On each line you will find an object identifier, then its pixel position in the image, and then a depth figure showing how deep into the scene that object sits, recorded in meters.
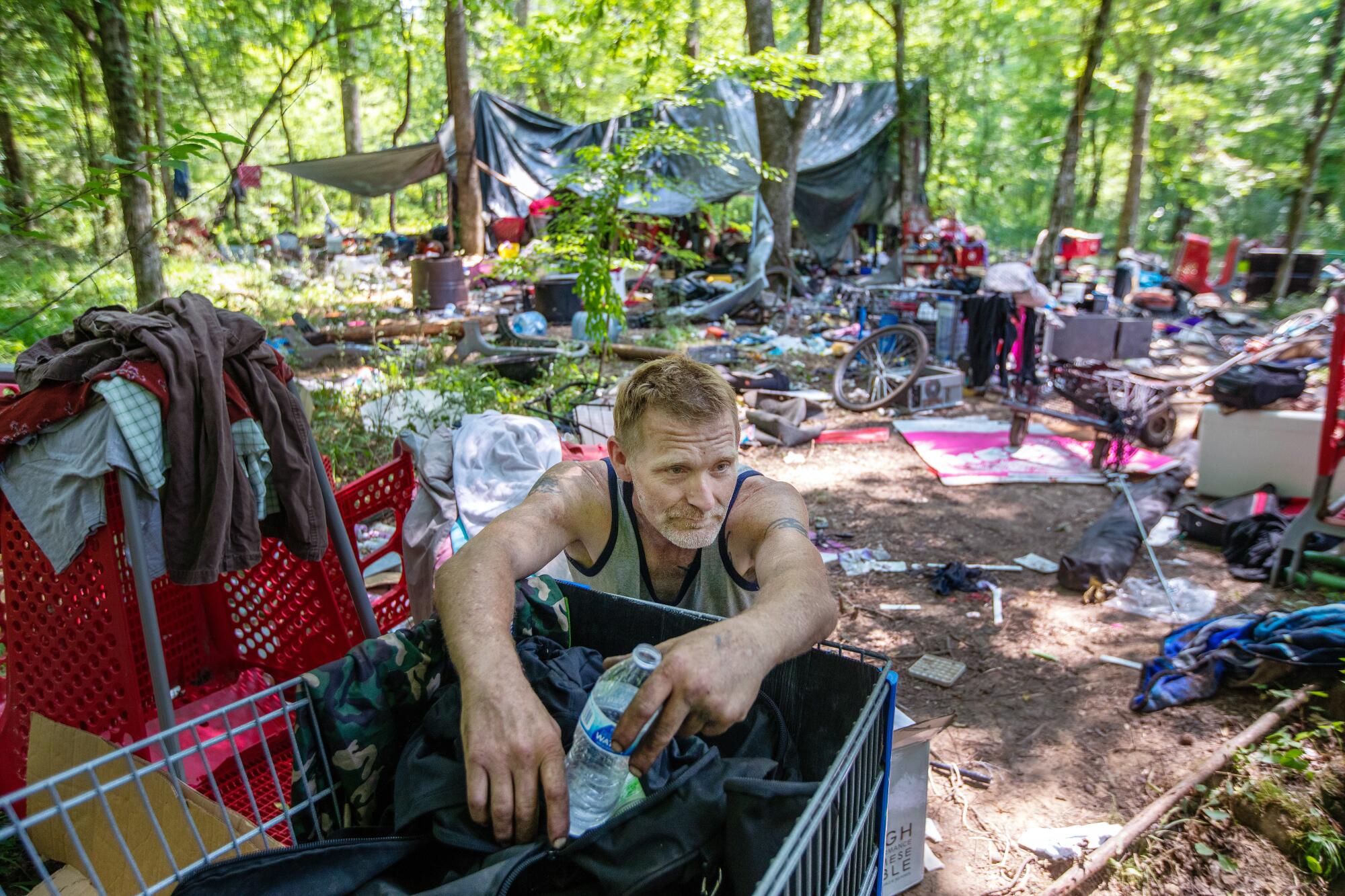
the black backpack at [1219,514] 5.25
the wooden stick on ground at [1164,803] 2.50
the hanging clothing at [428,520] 3.15
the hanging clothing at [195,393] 2.01
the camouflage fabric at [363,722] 1.31
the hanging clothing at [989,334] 8.22
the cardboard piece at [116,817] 1.67
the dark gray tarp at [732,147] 14.88
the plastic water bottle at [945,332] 9.23
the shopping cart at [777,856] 1.09
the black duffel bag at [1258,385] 5.70
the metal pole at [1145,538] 4.46
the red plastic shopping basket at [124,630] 2.14
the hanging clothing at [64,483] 1.93
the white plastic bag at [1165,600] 4.41
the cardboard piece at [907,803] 2.33
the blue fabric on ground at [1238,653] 3.34
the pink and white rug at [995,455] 6.67
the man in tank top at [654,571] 1.21
